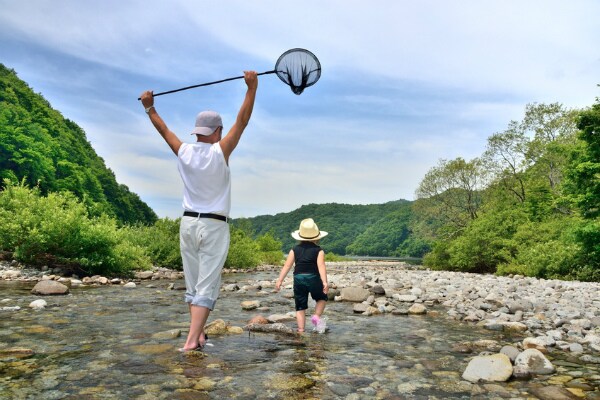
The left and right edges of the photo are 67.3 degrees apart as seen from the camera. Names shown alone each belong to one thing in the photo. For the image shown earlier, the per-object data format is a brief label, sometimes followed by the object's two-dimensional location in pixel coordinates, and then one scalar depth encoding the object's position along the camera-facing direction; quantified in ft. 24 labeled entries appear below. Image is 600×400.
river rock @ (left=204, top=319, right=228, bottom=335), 22.50
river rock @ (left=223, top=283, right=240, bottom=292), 48.10
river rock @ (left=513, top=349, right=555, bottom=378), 15.62
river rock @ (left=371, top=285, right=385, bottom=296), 44.11
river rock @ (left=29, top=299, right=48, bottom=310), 28.49
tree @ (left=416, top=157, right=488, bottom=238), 155.22
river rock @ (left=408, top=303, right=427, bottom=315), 32.32
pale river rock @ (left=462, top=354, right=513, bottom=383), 14.98
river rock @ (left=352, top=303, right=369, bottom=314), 32.66
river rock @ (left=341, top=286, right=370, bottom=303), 40.27
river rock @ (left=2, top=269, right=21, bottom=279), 49.75
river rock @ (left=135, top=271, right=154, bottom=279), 63.32
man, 16.46
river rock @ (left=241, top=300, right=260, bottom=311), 33.63
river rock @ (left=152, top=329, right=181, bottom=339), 20.88
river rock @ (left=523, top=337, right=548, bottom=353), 20.53
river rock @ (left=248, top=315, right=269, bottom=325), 25.29
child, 23.79
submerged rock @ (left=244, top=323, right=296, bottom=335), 23.02
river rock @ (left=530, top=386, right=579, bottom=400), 13.29
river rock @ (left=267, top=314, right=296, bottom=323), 28.17
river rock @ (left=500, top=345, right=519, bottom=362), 17.16
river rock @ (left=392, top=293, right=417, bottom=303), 39.45
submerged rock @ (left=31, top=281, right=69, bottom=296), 36.14
